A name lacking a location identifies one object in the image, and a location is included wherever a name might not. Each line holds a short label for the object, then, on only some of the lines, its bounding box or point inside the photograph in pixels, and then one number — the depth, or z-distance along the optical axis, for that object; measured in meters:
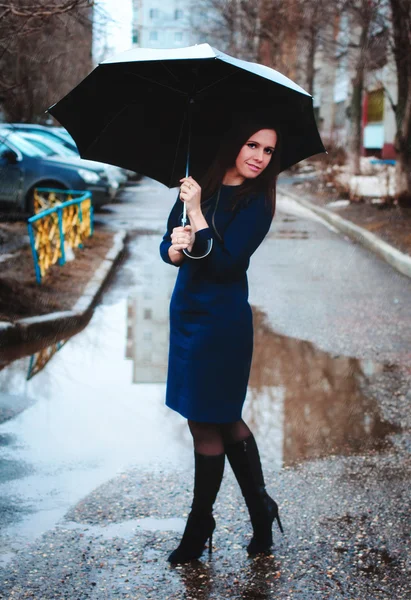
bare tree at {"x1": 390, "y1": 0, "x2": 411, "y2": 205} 15.72
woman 3.29
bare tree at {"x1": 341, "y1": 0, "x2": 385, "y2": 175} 17.12
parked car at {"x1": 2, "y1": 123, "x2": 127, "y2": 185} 20.38
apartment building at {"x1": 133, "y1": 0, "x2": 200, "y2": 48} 127.75
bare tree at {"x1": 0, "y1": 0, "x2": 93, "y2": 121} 7.48
